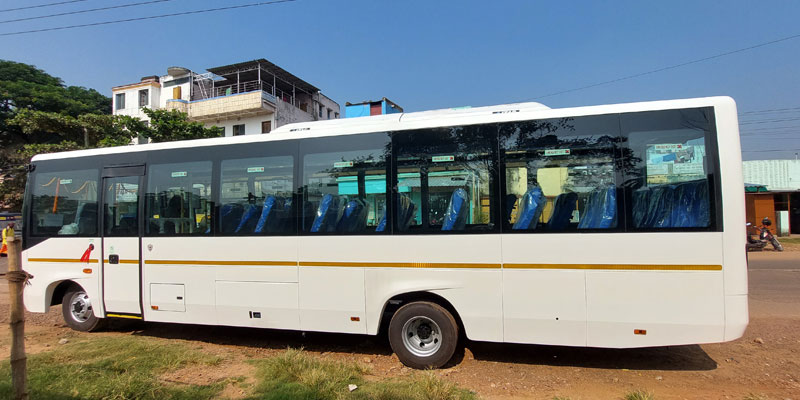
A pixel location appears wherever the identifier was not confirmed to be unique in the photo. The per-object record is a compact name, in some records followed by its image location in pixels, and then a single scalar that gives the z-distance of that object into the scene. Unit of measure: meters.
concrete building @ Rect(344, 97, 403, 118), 25.01
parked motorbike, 15.24
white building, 32.56
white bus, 4.18
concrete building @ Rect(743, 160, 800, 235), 20.12
